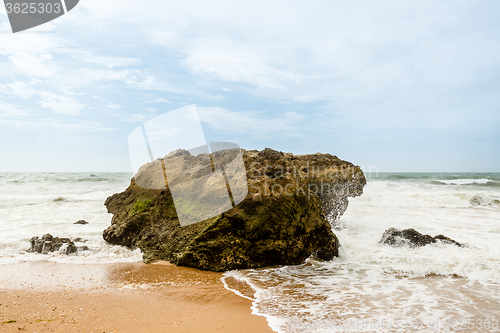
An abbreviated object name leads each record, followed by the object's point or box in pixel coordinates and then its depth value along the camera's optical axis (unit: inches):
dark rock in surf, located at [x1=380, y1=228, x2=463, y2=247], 242.2
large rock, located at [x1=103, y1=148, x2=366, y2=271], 180.9
